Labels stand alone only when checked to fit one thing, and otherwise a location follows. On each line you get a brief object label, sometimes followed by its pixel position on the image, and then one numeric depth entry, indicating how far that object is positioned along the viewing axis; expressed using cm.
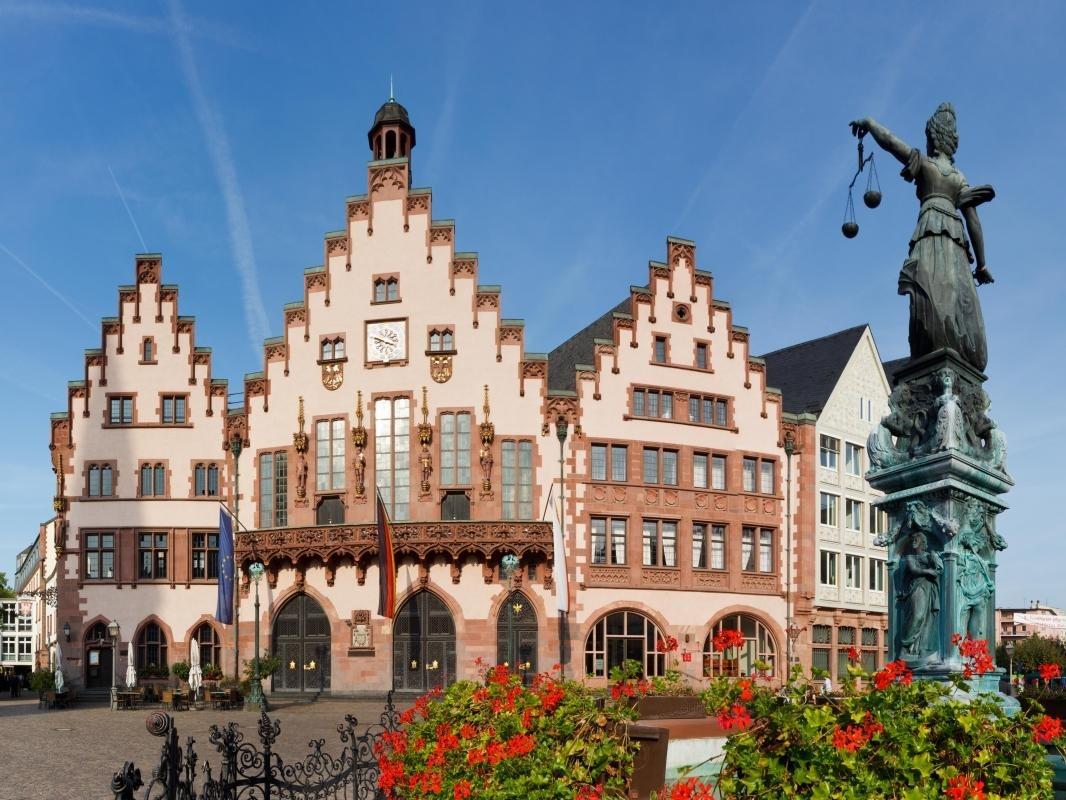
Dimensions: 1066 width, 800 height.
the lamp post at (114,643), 4131
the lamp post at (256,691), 3912
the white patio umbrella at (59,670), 4234
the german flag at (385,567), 3703
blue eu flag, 4012
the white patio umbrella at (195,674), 3909
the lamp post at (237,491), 4353
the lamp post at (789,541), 4453
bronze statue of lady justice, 1293
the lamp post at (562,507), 4066
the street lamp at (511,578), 3991
